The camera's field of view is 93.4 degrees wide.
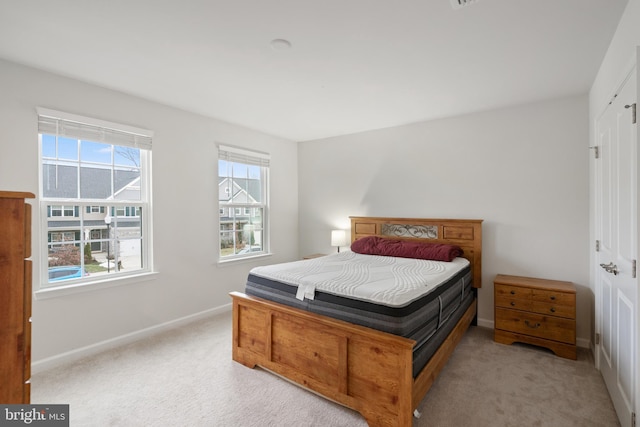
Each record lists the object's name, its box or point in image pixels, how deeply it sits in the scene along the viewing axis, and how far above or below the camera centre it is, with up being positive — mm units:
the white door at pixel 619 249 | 1654 -250
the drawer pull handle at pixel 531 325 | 2857 -1089
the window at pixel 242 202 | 4082 +164
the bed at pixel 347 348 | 1813 -972
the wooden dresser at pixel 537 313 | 2732 -976
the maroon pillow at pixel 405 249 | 3344 -445
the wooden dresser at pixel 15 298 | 1035 -294
